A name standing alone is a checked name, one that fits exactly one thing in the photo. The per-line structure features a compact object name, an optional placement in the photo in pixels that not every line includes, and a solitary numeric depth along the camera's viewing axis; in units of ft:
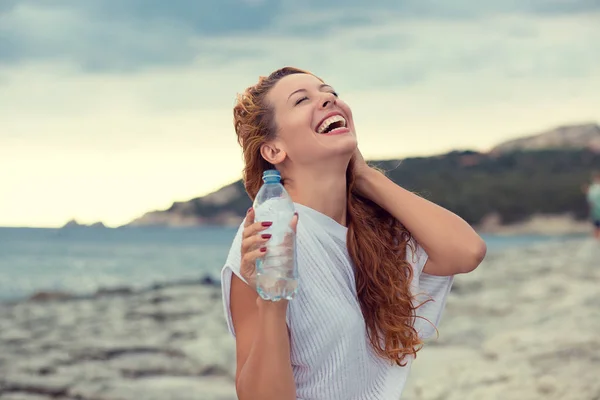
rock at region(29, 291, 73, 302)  61.00
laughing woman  9.34
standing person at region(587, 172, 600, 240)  53.78
